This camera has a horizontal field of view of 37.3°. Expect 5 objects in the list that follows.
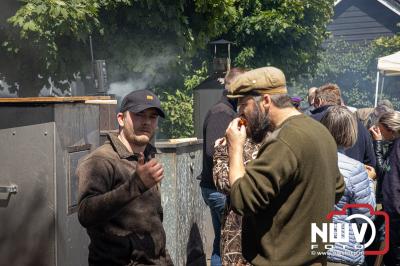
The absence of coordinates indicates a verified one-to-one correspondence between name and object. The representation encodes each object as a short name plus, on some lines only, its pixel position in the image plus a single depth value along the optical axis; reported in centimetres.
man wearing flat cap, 275
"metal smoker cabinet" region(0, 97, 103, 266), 414
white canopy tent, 1138
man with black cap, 310
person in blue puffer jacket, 399
